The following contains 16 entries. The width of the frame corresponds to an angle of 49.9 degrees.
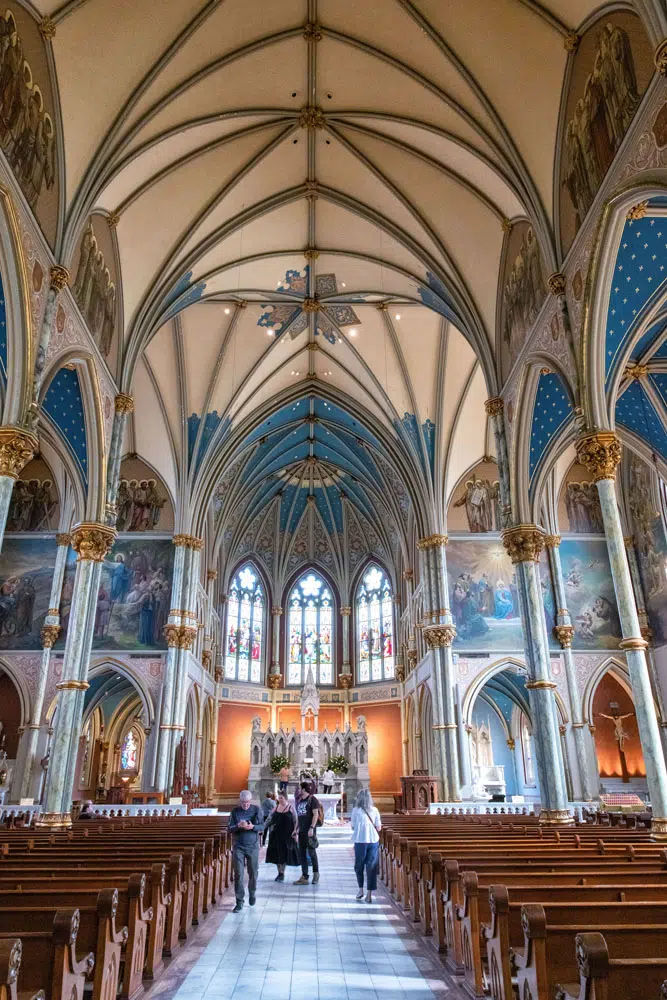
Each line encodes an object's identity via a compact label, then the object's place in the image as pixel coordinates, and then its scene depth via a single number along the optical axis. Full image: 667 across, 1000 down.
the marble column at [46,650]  22.53
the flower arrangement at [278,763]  31.48
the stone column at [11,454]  11.38
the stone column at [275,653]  38.28
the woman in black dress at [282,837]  11.61
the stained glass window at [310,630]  39.59
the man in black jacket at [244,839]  9.01
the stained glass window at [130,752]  39.31
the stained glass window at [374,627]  38.19
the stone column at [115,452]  16.52
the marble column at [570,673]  22.81
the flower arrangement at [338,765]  30.80
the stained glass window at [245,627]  37.97
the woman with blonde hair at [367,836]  9.84
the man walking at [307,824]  11.42
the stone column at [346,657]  38.44
